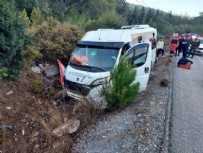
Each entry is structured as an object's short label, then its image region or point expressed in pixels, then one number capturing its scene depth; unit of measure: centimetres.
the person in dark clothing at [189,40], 947
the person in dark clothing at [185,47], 914
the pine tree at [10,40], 451
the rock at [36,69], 580
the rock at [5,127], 344
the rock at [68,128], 355
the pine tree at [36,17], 837
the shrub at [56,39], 642
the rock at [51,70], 606
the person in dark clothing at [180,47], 983
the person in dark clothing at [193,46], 1051
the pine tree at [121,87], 413
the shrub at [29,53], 533
